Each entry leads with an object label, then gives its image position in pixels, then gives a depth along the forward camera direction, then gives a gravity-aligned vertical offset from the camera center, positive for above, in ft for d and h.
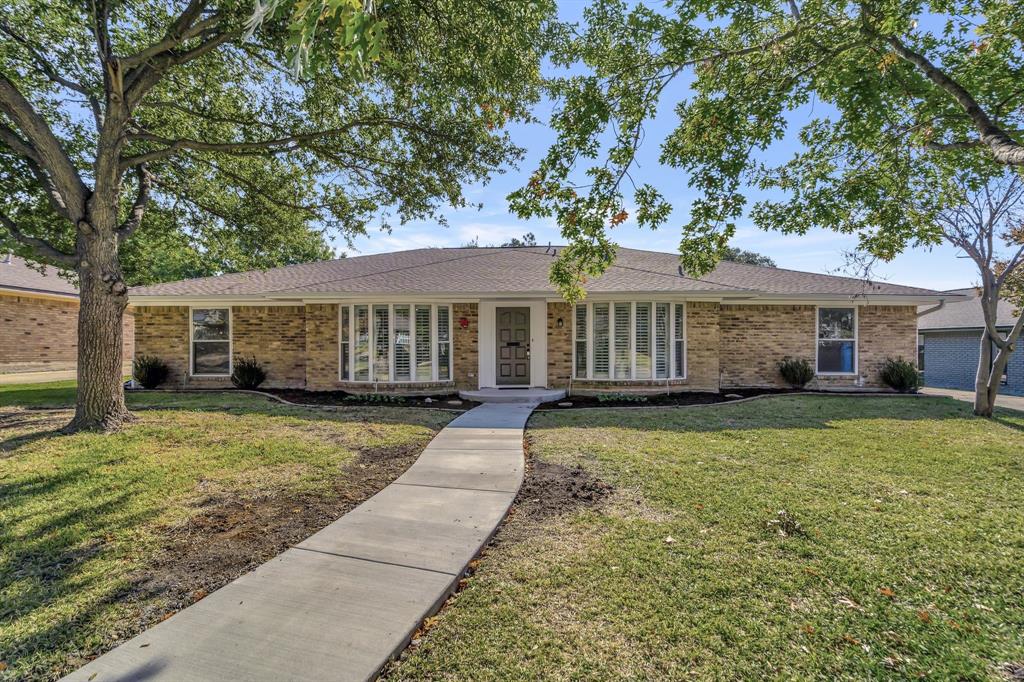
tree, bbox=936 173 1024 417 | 28.50 +4.76
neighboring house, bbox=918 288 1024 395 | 51.24 -0.07
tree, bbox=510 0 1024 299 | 18.07 +10.69
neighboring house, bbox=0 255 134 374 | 54.24 +2.98
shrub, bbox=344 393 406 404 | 34.23 -4.18
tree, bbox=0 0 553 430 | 21.48 +13.12
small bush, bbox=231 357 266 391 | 38.99 -2.69
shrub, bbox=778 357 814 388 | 38.58 -2.33
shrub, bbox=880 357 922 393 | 39.24 -2.71
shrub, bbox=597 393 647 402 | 33.99 -4.07
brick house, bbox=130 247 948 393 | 36.60 +1.29
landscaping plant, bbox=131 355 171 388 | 39.75 -2.41
